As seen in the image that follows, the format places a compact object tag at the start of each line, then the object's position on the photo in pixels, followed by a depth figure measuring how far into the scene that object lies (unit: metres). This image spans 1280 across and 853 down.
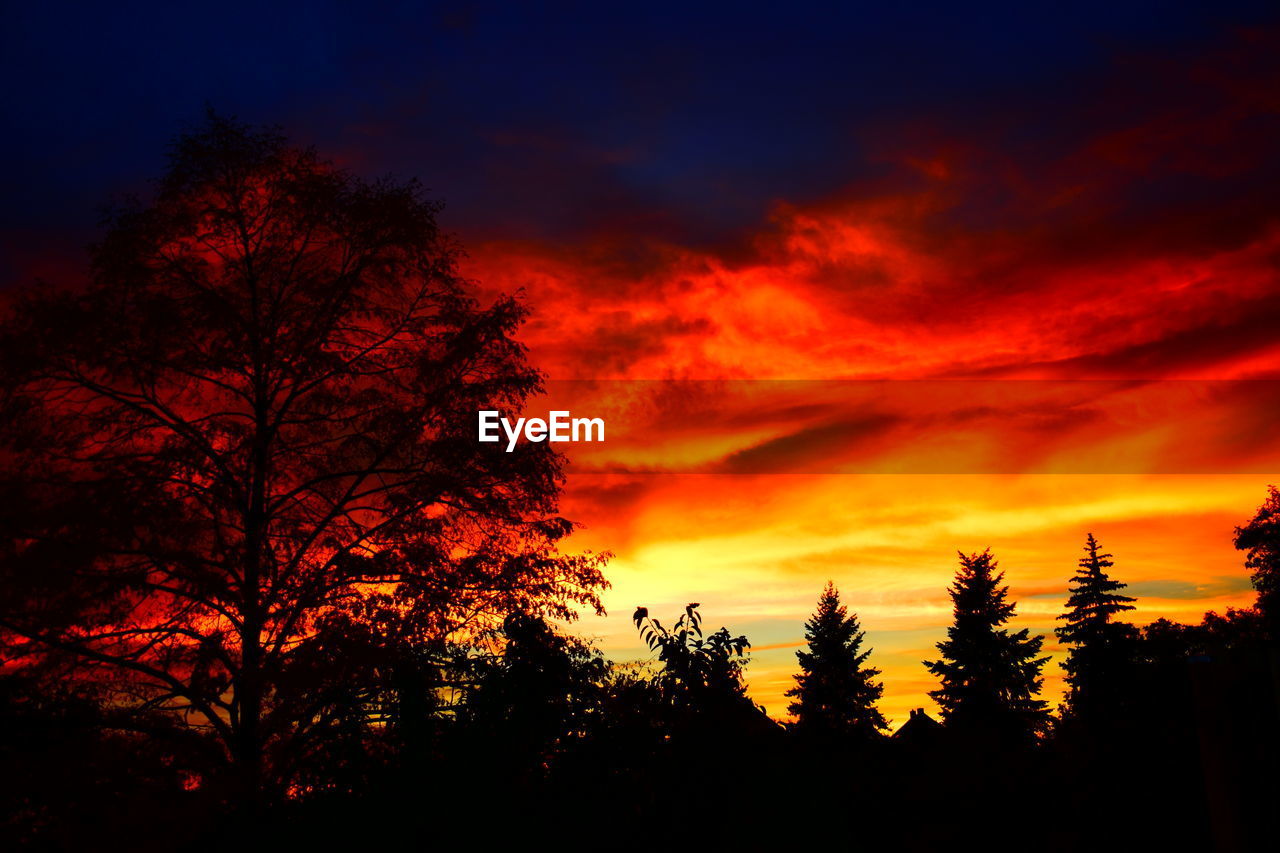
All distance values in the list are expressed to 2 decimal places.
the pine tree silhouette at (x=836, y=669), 53.25
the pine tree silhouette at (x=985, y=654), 48.28
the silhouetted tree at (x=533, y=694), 9.72
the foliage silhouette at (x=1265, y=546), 50.69
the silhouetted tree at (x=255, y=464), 14.86
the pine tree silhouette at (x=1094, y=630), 51.34
